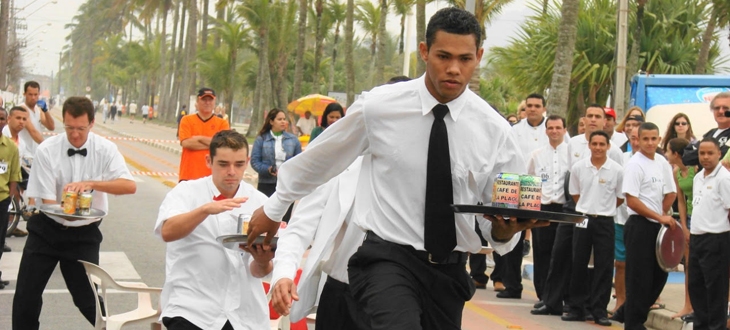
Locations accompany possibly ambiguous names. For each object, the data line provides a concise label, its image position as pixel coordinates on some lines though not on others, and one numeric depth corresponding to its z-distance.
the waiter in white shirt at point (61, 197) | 7.46
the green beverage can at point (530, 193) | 4.20
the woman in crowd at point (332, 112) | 13.09
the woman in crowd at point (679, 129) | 11.77
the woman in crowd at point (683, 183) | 10.67
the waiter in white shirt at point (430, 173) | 4.29
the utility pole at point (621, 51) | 21.14
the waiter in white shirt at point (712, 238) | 9.53
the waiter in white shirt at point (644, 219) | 10.34
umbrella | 33.59
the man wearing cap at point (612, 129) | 13.05
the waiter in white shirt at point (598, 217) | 10.87
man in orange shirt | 12.14
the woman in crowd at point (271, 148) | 13.95
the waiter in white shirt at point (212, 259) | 5.83
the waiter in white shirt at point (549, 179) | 11.62
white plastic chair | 6.87
